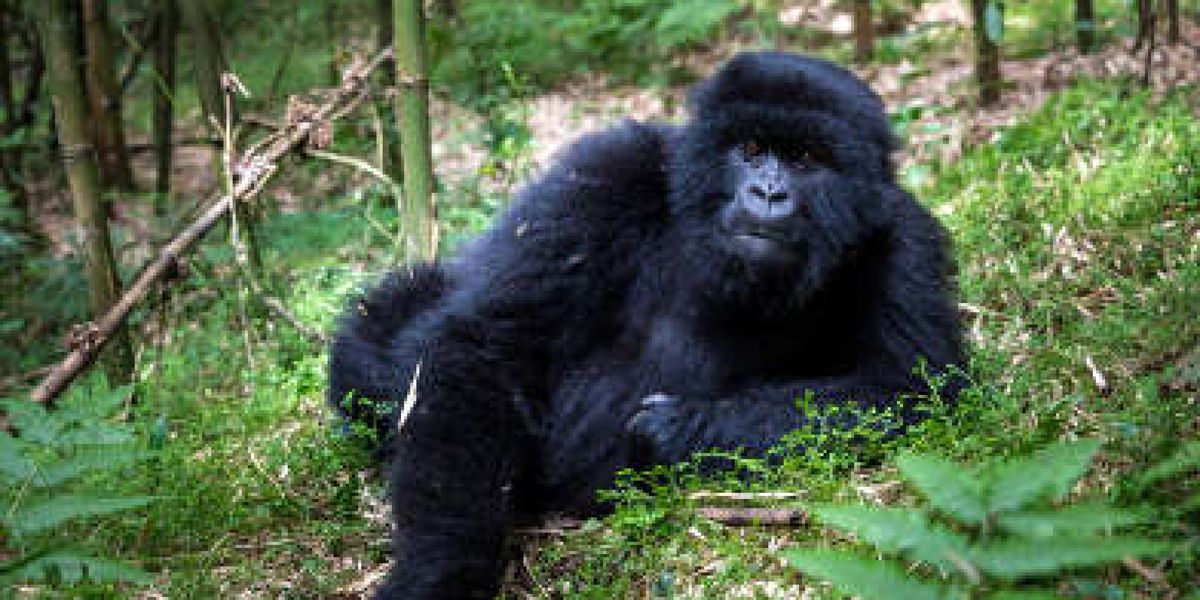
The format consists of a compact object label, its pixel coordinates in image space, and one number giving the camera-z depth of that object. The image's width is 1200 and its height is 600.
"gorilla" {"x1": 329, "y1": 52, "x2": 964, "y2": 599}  3.65
